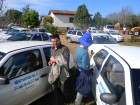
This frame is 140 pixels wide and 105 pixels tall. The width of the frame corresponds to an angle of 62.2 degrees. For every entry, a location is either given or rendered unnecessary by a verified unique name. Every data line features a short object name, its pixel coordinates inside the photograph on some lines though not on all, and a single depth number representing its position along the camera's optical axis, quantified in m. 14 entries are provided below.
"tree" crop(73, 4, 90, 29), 27.40
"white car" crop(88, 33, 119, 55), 6.94
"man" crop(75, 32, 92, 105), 2.51
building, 31.03
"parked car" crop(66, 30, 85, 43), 13.43
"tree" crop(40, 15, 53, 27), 27.97
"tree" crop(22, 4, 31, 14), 30.14
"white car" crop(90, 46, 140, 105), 1.51
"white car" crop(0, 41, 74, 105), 2.13
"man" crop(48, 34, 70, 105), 2.47
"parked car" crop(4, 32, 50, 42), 7.27
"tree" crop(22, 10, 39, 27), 25.21
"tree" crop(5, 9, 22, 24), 33.06
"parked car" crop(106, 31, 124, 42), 14.46
